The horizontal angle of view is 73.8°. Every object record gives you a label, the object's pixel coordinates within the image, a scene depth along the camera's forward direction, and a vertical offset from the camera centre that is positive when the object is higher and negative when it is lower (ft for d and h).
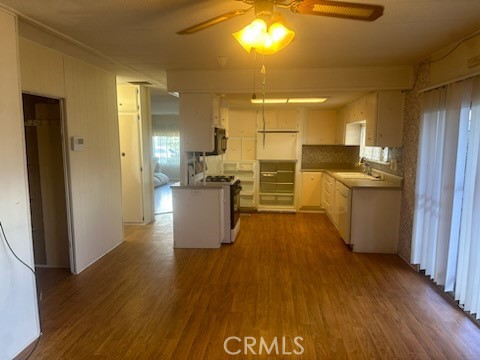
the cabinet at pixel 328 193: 18.03 -2.83
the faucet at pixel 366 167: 17.75 -1.16
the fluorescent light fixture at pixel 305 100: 16.81 +2.45
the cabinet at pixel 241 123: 21.30 +1.46
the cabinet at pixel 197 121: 14.01 +1.03
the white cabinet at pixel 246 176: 21.06 -2.06
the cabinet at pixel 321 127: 21.47 +1.25
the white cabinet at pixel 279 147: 20.99 -0.11
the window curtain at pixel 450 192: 8.72 -1.40
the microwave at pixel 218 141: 14.96 +0.18
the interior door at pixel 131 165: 17.93 -1.20
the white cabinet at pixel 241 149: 21.42 -0.27
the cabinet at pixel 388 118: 13.43 +1.19
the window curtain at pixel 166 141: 36.32 +0.36
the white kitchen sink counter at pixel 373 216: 13.60 -2.97
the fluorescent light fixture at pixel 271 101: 17.45 +2.47
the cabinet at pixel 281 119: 20.85 +1.71
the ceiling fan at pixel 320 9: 5.22 +2.30
